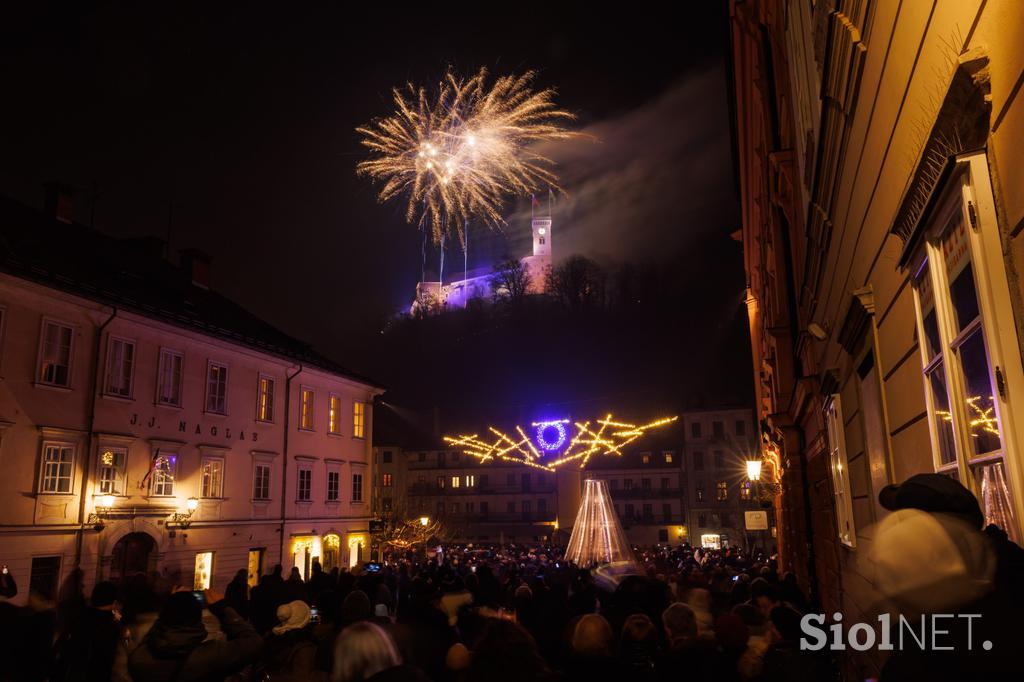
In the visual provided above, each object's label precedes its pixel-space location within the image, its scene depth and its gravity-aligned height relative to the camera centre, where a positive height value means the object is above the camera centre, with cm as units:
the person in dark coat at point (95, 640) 623 -101
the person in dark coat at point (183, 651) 499 -87
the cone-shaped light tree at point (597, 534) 2380 -73
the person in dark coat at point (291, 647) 473 -93
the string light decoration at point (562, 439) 2452 +235
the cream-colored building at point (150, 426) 2023 +299
